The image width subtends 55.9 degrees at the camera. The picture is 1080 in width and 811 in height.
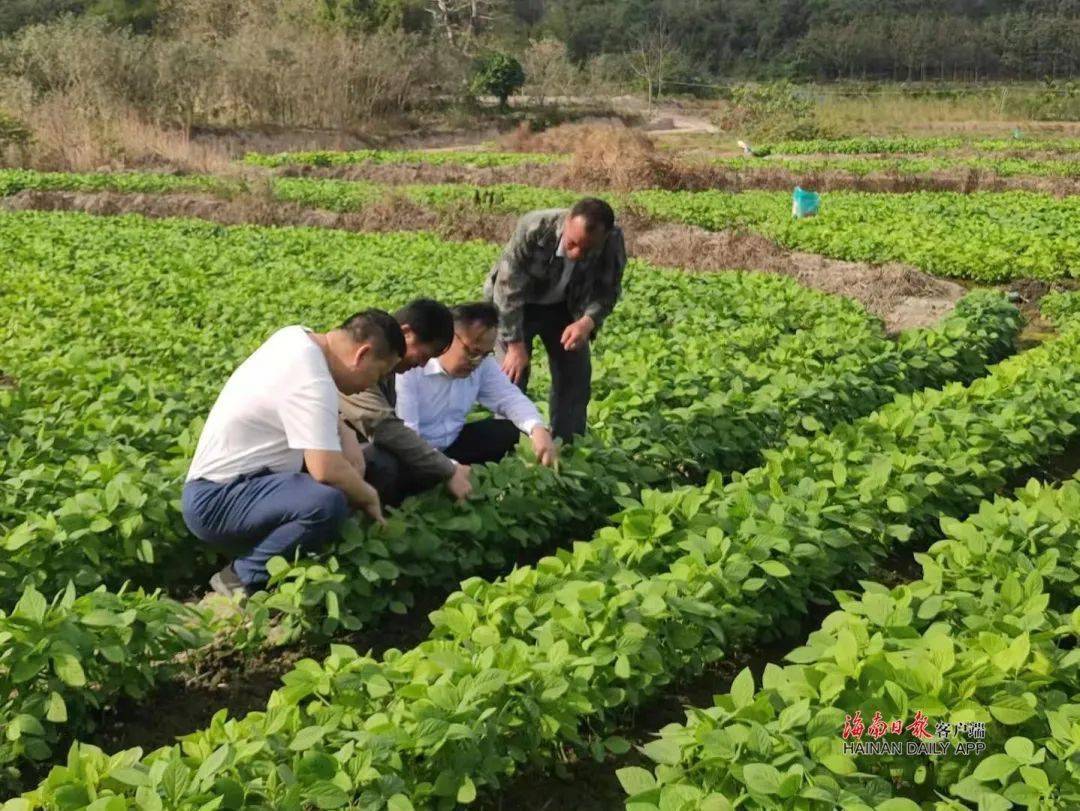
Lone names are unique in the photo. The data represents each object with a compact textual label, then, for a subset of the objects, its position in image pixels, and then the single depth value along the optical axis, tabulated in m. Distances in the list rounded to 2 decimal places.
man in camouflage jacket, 5.67
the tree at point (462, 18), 57.75
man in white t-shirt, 4.00
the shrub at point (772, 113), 38.41
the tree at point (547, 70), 54.78
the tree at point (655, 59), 61.12
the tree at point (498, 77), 46.41
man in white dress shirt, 4.77
